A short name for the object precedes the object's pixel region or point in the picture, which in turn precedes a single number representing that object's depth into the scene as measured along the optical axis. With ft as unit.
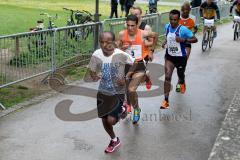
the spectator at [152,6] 74.31
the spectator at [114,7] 72.37
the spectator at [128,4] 74.12
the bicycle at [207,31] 49.32
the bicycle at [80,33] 33.88
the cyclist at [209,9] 49.52
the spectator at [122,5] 77.19
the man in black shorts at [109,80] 19.71
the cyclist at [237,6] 55.01
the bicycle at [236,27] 57.21
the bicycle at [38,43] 29.17
